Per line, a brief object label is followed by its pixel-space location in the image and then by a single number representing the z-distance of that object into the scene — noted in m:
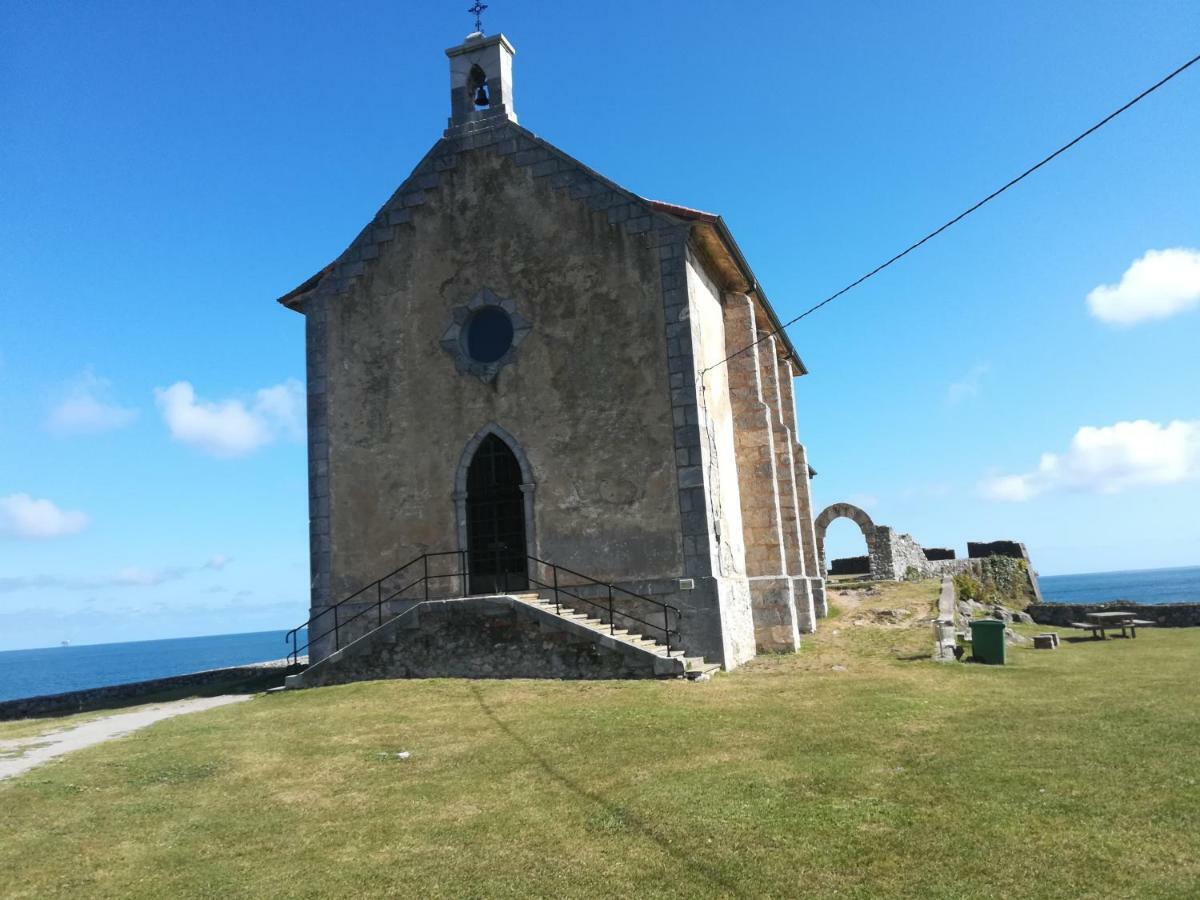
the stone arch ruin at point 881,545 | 33.47
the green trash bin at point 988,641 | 15.55
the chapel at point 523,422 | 16.67
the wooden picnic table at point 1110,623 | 21.09
